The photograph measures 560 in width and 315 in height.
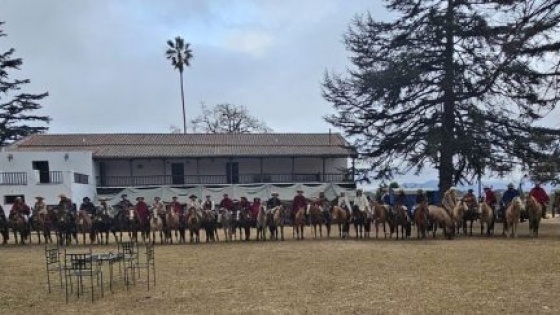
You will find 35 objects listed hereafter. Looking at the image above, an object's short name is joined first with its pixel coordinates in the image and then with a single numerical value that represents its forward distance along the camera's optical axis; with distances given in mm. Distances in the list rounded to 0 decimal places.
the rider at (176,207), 21573
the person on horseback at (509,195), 21681
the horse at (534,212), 19516
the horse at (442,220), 19719
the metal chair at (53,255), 11094
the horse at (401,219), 20688
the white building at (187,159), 44219
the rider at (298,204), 22453
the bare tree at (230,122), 64938
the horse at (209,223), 21344
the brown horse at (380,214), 20891
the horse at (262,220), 21062
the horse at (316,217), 21812
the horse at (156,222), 21000
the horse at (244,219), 21422
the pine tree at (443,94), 28422
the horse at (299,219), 21531
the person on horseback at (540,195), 21078
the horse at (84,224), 21312
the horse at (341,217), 21406
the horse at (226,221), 21547
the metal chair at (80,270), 9992
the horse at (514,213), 19297
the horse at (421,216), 19984
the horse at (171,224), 20984
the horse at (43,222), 21750
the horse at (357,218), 21516
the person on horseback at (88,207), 22281
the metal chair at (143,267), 11366
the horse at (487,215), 20391
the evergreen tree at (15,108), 45438
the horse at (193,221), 21031
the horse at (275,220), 21266
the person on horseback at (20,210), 22375
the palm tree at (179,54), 63188
